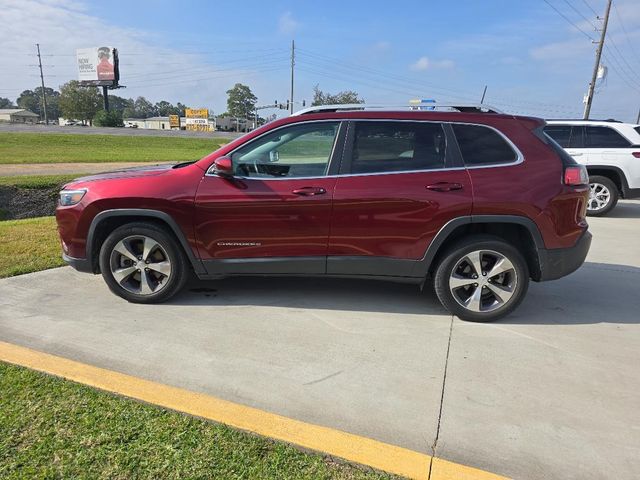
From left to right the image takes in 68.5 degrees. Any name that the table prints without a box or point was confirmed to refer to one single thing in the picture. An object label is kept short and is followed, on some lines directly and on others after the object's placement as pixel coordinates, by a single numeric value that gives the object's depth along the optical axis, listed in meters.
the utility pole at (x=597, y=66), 24.32
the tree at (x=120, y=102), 158.80
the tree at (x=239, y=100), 131.50
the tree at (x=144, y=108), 177.12
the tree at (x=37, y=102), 147.25
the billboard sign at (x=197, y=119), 95.15
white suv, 9.45
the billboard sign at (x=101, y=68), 74.00
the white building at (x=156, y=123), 116.72
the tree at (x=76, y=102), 97.25
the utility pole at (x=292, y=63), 63.36
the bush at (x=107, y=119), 63.66
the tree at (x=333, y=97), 78.64
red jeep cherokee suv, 3.90
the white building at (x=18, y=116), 111.91
